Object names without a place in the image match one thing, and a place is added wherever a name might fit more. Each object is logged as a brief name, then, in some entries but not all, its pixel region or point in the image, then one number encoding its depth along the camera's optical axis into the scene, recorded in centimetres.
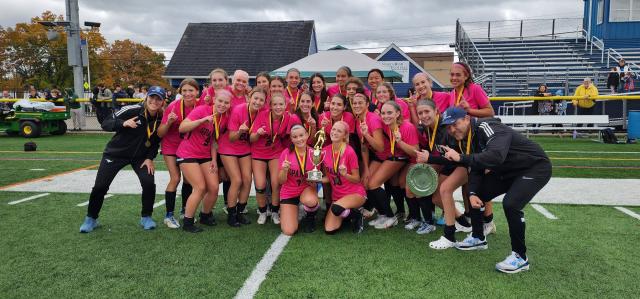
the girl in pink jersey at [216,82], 536
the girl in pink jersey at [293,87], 578
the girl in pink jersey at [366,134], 480
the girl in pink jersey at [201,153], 474
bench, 1368
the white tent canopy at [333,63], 1909
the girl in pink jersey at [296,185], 472
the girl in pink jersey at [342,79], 588
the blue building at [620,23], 2453
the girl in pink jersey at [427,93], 490
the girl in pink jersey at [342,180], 469
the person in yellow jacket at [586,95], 1355
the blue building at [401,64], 3272
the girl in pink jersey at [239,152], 486
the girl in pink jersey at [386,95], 509
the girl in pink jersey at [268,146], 490
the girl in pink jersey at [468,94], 473
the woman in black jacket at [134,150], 475
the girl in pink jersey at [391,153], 463
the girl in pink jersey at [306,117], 511
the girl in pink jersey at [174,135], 486
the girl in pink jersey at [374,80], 583
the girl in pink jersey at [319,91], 573
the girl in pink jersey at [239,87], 543
